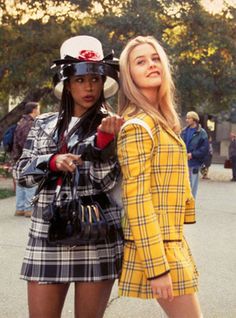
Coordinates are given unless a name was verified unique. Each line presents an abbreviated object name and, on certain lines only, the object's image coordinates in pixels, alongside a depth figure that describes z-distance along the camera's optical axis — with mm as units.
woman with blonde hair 2342
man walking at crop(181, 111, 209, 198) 10906
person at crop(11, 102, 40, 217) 9008
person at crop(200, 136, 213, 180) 17656
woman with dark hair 2547
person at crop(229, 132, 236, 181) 20239
